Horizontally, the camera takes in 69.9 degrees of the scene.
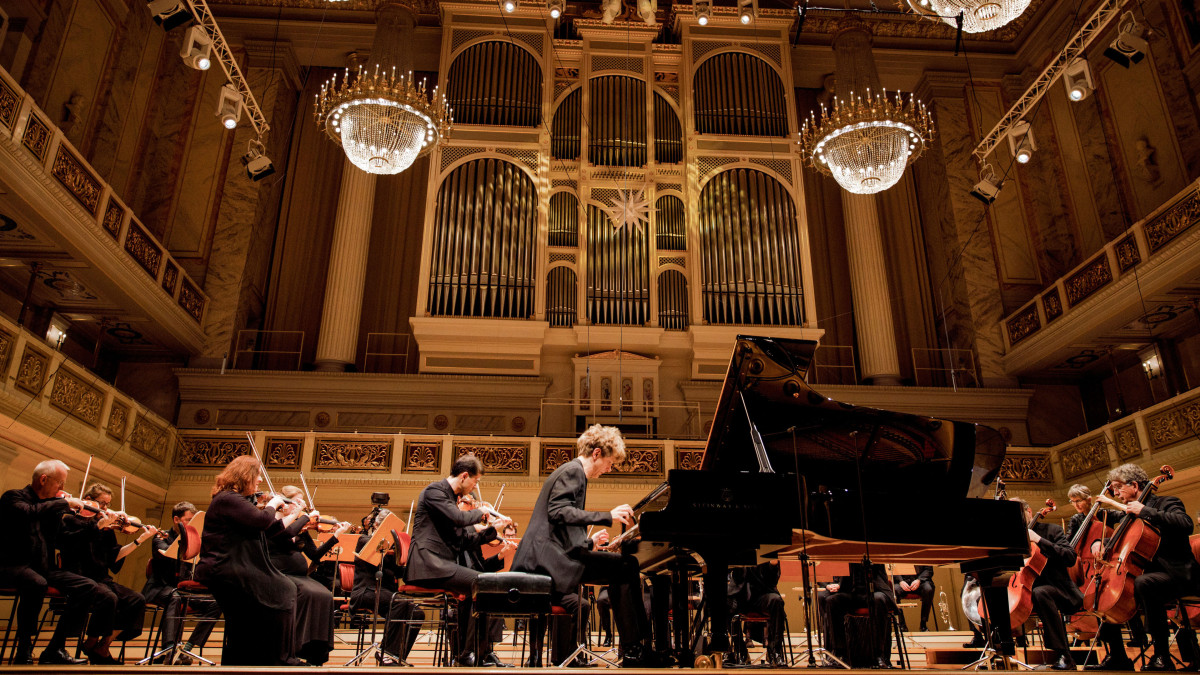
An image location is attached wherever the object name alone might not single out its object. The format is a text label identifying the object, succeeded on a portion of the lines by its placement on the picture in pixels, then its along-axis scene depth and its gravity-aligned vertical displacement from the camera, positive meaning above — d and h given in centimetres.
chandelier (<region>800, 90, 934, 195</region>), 832 +478
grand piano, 364 +69
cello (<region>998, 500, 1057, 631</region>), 495 +38
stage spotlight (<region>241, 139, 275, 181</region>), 959 +516
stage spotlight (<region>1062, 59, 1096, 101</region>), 825 +527
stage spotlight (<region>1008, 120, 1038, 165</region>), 929 +529
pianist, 378 +41
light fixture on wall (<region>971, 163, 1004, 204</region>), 988 +511
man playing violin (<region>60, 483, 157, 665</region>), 461 +48
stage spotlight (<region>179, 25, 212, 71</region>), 782 +523
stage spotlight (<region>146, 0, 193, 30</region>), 756 +534
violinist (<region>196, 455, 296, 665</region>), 322 +25
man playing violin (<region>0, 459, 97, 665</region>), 432 +43
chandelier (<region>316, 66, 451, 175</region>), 784 +476
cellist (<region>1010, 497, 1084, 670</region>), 468 +34
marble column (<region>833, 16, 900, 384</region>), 1120 +513
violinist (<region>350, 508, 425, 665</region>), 500 +30
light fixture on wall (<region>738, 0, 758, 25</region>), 995 +722
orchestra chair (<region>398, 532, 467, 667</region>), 486 +30
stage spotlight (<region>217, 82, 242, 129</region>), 856 +519
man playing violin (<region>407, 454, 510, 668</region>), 396 +53
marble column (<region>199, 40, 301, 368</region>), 1080 +544
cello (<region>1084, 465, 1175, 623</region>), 454 +47
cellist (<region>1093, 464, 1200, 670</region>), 442 +44
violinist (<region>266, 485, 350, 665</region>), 387 +25
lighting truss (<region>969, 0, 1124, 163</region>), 806 +588
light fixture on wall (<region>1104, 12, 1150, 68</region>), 792 +534
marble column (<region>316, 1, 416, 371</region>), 1080 +512
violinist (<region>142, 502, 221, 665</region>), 517 +36
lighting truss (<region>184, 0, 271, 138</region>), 833 +598
